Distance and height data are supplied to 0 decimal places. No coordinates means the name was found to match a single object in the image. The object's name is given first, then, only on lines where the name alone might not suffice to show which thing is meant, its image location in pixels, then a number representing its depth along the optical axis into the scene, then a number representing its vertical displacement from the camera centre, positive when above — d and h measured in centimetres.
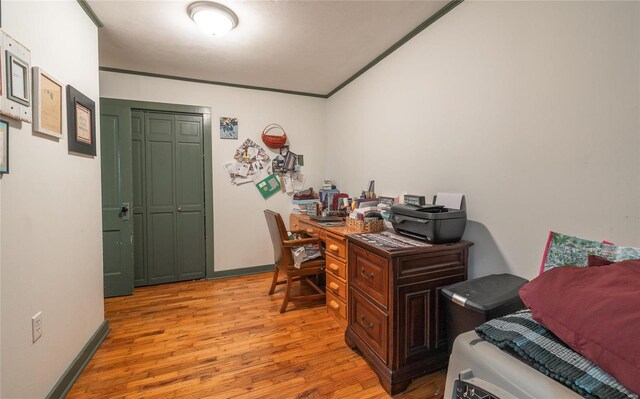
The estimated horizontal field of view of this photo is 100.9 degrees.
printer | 166 -19
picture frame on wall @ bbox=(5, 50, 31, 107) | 115 +52
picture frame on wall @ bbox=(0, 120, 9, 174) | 112 +20
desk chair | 243 -64
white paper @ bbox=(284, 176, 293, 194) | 371 +13
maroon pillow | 70 -37
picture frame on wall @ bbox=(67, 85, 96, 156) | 167 +48
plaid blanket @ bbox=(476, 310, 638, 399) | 71 -51
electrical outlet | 131 -68
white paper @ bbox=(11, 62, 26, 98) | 117 +51
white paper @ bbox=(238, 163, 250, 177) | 348 +31
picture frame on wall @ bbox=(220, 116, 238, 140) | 338 +84
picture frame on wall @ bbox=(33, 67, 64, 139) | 133 +48
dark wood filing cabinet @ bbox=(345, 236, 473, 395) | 153 -70
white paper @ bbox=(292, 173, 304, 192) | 377 +16
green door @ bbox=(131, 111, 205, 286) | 310 -5
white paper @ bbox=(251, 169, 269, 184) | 355 +23
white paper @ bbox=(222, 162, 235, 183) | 342 +30
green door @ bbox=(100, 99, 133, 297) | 281 -7
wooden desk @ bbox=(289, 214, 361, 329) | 212 -64
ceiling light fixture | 189 +131
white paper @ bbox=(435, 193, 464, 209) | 187 -5
